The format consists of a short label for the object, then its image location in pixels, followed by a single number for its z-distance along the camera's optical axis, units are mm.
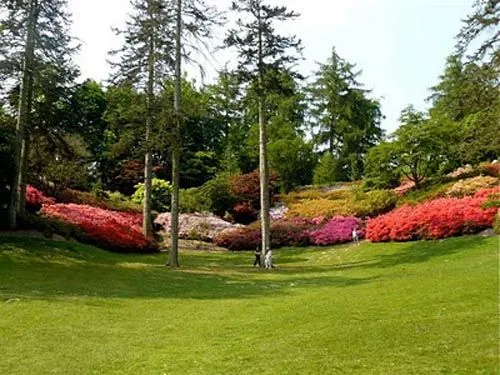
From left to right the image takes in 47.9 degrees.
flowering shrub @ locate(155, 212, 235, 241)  30469
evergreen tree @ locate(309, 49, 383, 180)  52188
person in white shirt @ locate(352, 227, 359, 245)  25577
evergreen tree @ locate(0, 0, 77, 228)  21469
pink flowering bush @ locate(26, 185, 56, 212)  25609
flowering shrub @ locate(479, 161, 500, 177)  29972
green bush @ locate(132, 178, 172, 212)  35281
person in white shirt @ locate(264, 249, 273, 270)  20703
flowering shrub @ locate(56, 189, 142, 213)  32594
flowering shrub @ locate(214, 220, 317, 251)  28531
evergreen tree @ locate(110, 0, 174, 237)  21188
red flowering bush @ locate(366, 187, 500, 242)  21609
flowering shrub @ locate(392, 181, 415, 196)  33219
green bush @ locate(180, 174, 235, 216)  35062
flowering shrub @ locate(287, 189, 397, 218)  31109
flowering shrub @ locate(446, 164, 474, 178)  31950
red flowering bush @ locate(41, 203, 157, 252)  24016
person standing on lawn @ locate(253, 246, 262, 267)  21762
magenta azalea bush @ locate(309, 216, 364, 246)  27078
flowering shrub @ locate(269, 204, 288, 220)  35938
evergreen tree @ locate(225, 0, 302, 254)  23266
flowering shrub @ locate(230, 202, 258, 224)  35594
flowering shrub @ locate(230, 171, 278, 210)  36166
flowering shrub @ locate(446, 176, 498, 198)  27125
